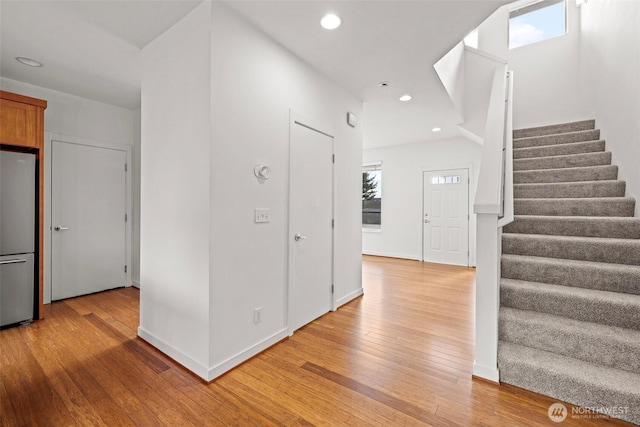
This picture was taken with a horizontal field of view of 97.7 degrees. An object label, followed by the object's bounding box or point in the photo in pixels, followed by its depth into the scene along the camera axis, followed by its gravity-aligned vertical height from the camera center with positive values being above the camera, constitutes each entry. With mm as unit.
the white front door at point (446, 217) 5840 -67
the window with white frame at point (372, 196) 7102 +460
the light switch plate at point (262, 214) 2316 -7
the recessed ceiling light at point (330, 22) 2191 +1541
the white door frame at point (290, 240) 2633 -253
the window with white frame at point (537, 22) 4945 +3549
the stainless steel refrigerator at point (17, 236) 2754 -241
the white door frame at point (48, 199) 3488 +168
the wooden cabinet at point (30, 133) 2768 +805
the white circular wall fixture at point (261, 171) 2291 +346
